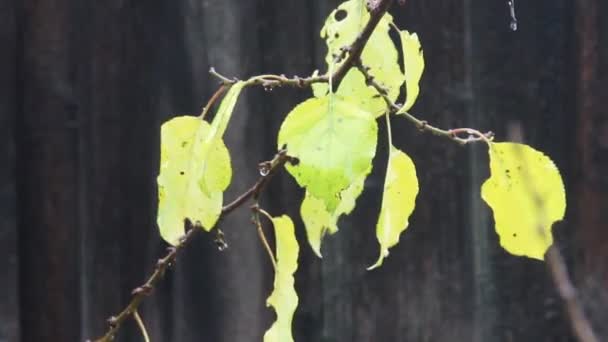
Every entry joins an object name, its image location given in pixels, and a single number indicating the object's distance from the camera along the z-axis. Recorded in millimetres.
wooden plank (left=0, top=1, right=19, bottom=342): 2223
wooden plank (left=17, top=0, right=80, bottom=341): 2248
